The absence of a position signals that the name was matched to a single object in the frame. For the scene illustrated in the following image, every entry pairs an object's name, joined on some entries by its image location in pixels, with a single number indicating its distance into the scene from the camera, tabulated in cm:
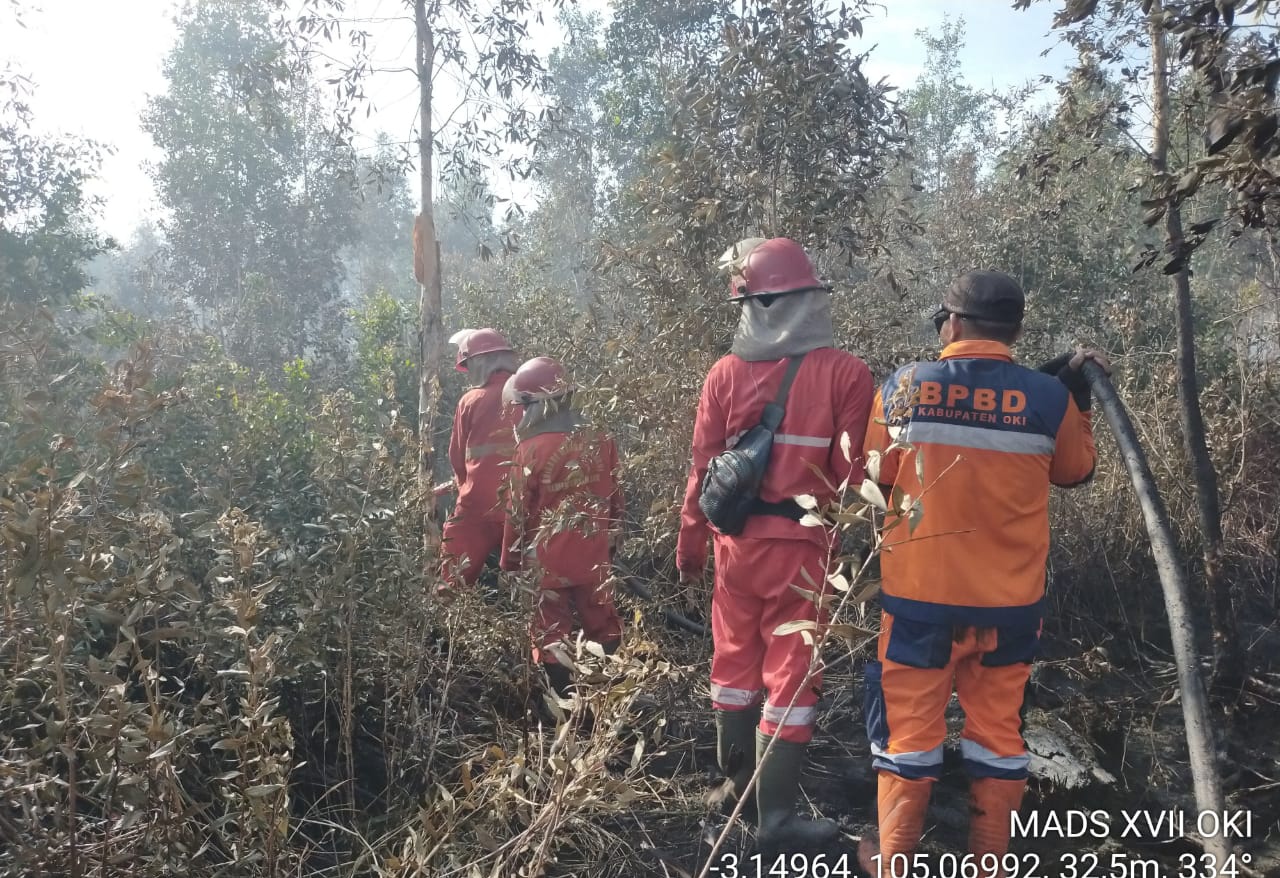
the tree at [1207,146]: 178
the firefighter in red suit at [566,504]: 362
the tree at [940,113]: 2702
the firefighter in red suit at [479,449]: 439
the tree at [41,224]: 1041
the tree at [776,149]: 427
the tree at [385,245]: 4688
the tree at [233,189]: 2161
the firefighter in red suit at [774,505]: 277
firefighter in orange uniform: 247
